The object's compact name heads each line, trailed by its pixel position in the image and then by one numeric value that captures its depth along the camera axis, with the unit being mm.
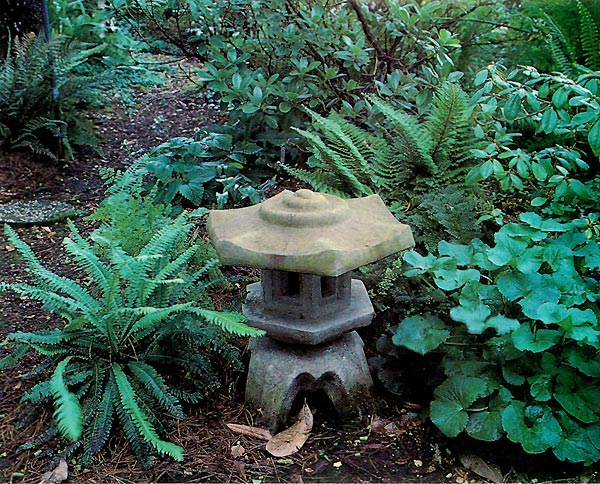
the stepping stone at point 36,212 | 3793
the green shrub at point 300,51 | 3910
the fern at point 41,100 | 4488
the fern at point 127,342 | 2070
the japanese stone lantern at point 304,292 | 2119
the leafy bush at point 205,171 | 3707
